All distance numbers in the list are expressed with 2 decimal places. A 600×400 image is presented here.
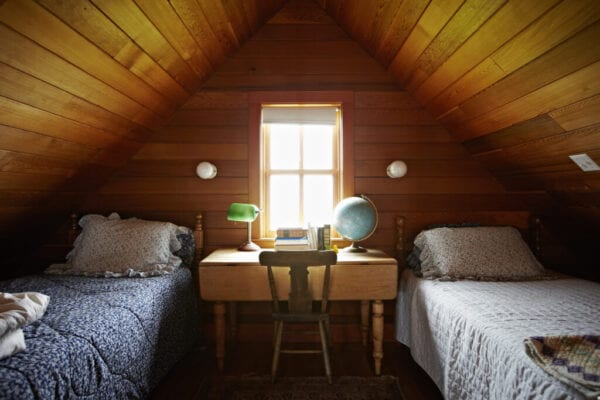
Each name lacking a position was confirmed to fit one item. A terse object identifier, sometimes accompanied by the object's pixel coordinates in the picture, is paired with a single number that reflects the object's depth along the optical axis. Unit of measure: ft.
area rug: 6.48
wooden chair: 6.39
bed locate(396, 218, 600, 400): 3.59
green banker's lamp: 7.84
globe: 7.92
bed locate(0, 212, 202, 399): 3.67
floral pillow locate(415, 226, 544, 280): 7.14
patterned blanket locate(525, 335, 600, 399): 3.17
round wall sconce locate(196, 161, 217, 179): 8.60
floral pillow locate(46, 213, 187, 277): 7.39
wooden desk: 7.18
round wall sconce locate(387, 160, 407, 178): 8.56
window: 9.30
